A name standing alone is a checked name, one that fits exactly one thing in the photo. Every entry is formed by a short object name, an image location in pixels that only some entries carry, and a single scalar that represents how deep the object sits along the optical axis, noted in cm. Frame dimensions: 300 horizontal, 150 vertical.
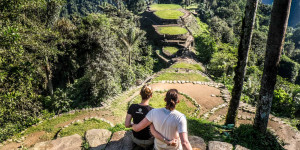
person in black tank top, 369
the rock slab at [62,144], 474
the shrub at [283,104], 966
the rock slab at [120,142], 423
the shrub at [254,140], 489
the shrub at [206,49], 2344
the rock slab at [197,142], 436
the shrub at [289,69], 3209
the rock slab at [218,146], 428
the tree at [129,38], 1709
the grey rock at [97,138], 460
